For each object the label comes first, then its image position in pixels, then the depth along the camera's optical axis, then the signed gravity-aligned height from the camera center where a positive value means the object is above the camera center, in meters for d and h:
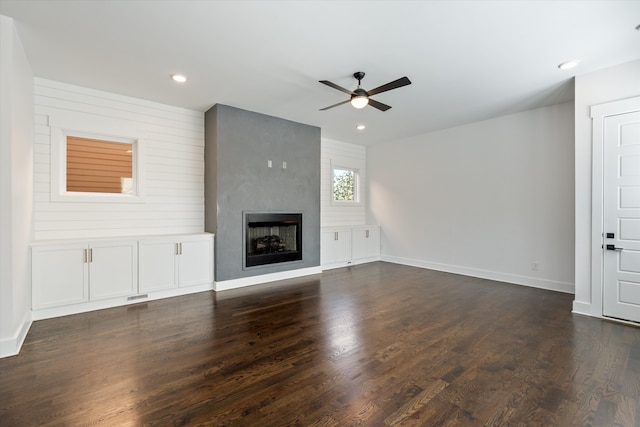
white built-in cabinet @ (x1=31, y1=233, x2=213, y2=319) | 3.58 -0.79
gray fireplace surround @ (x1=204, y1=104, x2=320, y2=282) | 4.91 +0.62
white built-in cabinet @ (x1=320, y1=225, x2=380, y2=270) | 6.57 -0.77
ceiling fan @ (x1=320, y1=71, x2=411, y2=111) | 3.36 +1.43
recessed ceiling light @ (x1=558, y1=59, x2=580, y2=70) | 3.44 +1.75
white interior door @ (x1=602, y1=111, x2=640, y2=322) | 3.45 -0.04
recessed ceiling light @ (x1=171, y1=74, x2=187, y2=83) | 3.81 +1.76
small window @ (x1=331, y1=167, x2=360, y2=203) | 7.50 +0.71
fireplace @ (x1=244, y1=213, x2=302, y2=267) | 5.28 -0.48
